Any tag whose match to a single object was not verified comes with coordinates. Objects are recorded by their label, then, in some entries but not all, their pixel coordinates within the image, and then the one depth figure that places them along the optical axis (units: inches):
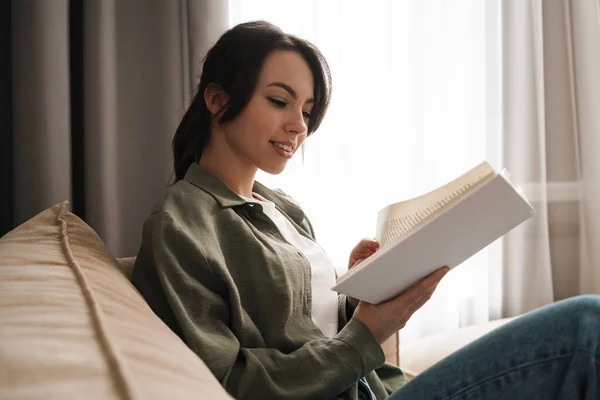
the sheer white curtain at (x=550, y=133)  79.4
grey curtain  50.7
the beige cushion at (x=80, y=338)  15.1
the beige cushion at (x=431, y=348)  54.7
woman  24.1
